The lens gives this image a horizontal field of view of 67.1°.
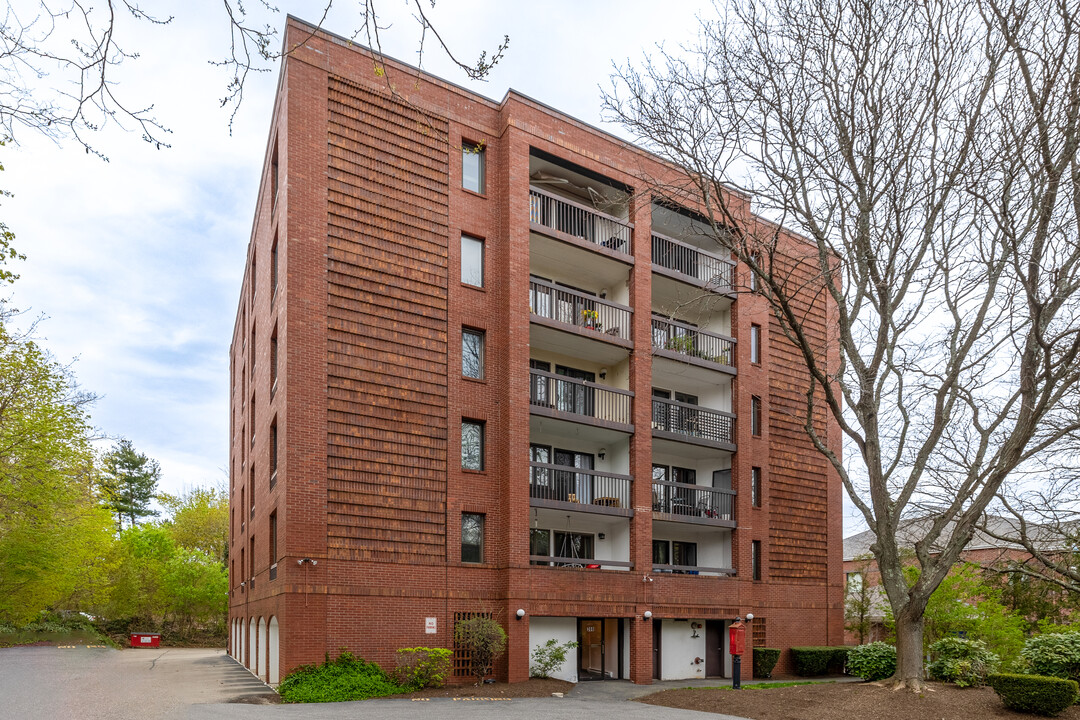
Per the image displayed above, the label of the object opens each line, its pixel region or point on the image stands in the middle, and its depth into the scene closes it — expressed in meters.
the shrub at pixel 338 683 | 16.38
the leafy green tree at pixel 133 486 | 69.38
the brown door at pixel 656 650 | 23.25
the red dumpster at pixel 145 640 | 41.56
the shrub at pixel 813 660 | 24.77
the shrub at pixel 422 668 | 17.81
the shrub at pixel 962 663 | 17.50
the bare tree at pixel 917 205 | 13.14
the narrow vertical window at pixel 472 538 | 19.94
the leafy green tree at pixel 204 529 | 57.00
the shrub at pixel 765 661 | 24.00
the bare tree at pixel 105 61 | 4.67
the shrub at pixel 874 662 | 19.59
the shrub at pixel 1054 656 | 16.84
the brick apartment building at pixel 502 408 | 18.50
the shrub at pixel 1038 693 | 14.24
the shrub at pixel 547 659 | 20.28
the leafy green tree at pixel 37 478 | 25.88
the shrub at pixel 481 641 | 18.70
